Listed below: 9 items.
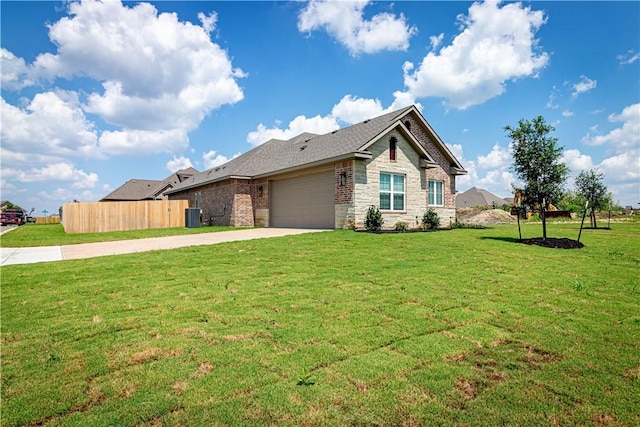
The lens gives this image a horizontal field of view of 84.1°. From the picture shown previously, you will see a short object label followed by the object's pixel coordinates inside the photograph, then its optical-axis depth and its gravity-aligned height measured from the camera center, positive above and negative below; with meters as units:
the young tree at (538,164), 13.29 +1.92
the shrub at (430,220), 19.95 -0.25
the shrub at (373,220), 16.70 -0.17
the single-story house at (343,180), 17.11 +2.16
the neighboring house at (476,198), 64.88 +3.10
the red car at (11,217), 40.00 +0.64
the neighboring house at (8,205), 80.18 +4.31
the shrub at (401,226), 17.42 -0.50
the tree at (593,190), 21.69 +1.41
